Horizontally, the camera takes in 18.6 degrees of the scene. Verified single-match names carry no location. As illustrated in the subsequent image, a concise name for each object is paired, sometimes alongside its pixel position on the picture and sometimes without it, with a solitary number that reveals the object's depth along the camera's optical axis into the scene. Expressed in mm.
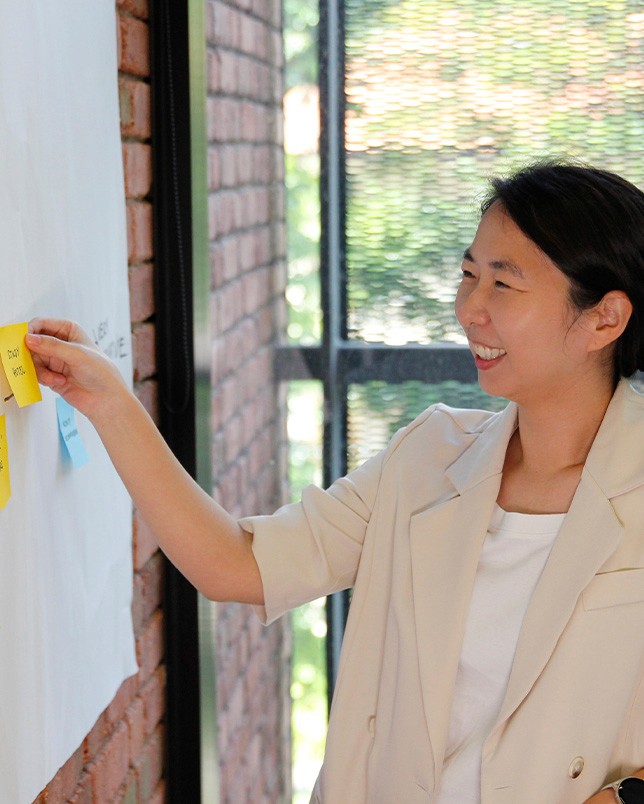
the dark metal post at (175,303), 2251
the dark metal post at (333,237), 2639
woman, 1956
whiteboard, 1757
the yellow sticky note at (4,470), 1728
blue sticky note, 1875
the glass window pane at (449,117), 2602
